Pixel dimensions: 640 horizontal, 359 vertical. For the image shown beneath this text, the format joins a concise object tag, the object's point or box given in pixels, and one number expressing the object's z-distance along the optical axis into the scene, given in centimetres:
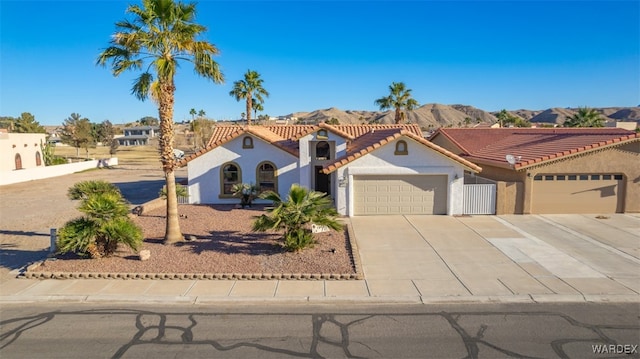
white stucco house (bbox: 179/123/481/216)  1880
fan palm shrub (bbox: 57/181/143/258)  1163
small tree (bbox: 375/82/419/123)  4119
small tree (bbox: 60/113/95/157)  5682
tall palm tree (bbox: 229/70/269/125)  3966
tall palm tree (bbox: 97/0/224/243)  1274
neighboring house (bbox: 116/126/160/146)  11551
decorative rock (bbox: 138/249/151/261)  1218
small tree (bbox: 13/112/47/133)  6631
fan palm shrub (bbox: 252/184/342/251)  1231
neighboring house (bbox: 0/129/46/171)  3962
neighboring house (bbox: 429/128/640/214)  1858
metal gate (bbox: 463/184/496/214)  1889
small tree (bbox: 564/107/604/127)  4488
